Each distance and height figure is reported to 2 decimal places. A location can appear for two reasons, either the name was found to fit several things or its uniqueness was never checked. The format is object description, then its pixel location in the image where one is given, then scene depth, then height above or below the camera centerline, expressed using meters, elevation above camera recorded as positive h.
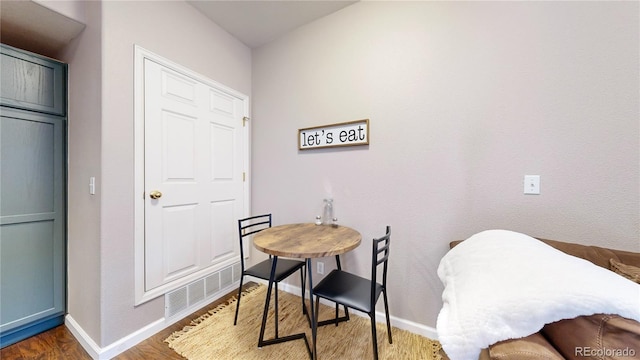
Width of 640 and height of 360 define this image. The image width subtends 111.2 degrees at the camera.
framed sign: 1.81 +0.37
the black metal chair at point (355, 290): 1.20 -0.69
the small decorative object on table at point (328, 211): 1.94 -0.30
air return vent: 1.73 -1.01
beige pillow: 0.87 -0.38
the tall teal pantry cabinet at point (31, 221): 1.47 -0.33
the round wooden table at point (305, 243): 1.22 -0.41
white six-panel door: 1.63 +0.01
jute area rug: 1.41 -1.14
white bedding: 0.56 -0.32
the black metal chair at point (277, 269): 1.57 -0.70
